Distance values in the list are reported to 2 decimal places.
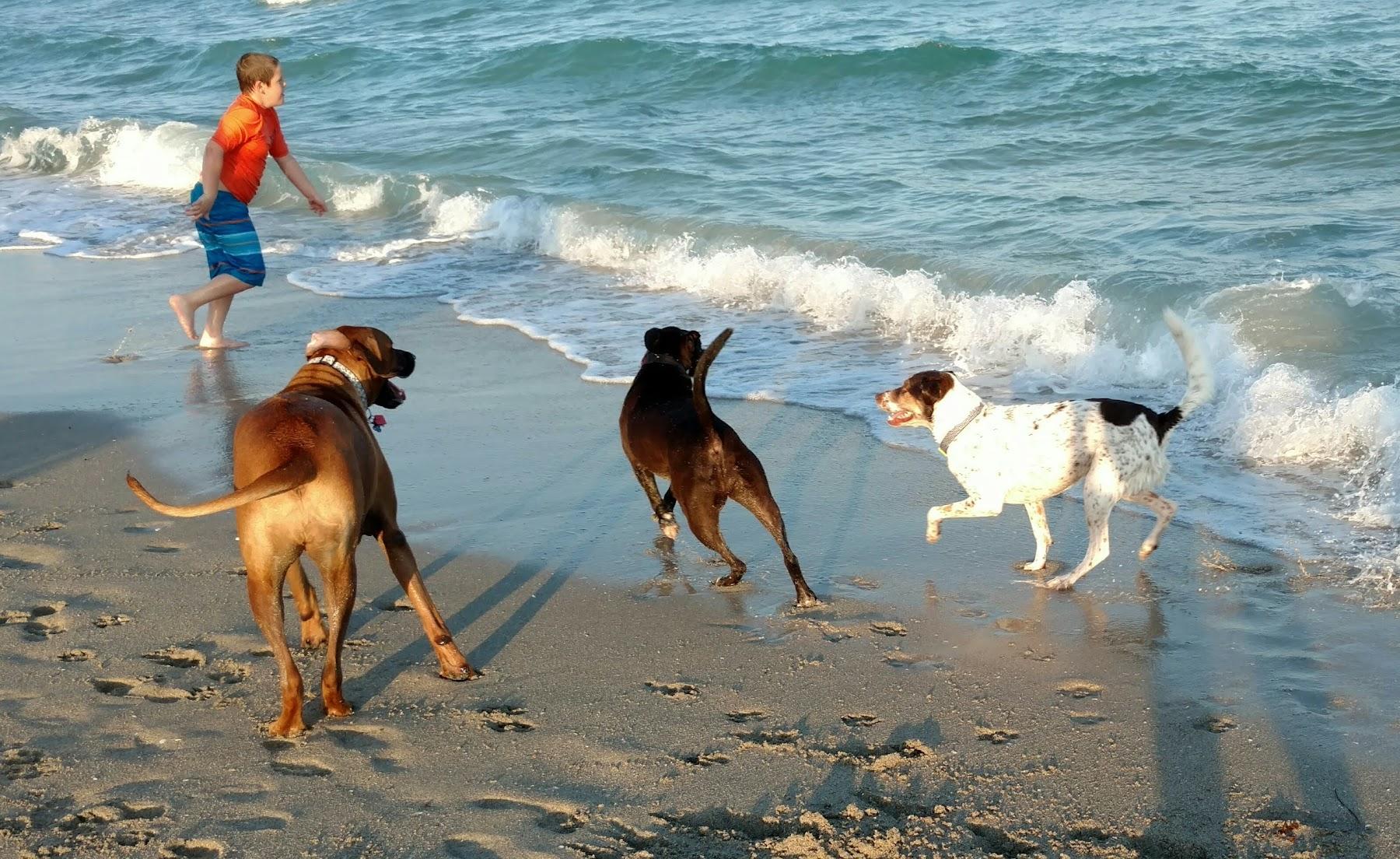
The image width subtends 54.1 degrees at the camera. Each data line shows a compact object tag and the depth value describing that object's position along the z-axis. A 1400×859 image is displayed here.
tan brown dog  4.27
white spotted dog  5.66
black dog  5.44
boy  8.48
